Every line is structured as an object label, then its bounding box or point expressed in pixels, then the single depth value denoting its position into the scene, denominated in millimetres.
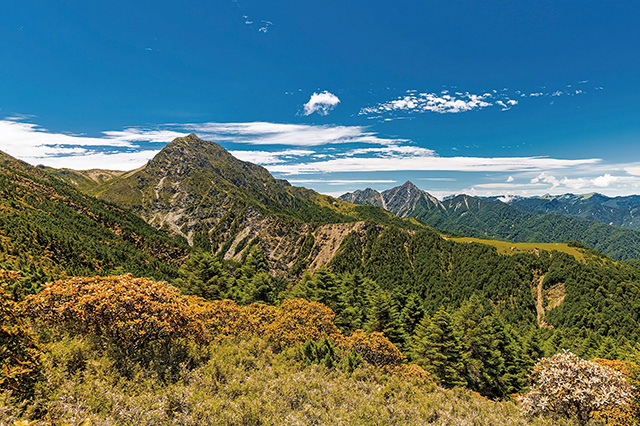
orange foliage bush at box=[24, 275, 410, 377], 12398
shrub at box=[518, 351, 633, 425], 18703
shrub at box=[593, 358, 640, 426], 19484
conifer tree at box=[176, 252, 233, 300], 49344
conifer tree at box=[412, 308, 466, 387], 43062
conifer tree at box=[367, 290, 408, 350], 52469
